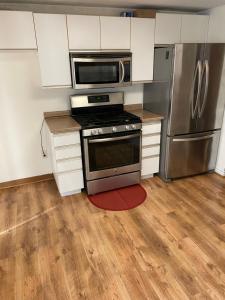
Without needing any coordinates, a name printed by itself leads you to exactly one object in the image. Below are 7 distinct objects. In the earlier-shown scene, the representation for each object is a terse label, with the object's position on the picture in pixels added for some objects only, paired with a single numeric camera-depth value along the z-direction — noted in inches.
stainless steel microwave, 102.6
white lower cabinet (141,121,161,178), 119.0
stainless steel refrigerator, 107.2
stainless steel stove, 106.1
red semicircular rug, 106.6
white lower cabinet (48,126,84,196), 102.8
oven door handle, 105.6
